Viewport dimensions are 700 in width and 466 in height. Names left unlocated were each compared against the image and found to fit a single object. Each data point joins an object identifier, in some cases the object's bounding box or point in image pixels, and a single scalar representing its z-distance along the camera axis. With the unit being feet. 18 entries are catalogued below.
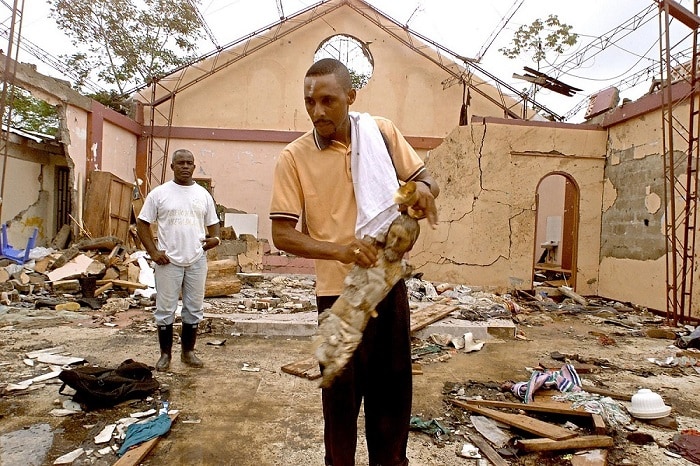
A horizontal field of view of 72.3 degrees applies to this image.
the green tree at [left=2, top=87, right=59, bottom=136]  58.49
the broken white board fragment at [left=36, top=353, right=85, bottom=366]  15.28
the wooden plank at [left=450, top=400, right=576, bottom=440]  10.47
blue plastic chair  31.07
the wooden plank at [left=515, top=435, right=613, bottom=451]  10.02
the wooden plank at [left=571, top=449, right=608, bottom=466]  9.50
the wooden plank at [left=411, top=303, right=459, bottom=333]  19.97
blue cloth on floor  9.79
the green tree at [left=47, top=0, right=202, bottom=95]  57.11
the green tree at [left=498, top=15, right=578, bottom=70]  62.54
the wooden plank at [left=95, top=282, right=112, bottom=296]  27.04
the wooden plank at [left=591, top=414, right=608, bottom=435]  10.75
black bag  11.59
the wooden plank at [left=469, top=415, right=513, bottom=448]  10.50
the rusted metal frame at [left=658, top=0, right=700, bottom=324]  24.78
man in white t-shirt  14.52
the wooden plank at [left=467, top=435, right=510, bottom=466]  9.48
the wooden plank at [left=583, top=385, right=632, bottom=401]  13.30
